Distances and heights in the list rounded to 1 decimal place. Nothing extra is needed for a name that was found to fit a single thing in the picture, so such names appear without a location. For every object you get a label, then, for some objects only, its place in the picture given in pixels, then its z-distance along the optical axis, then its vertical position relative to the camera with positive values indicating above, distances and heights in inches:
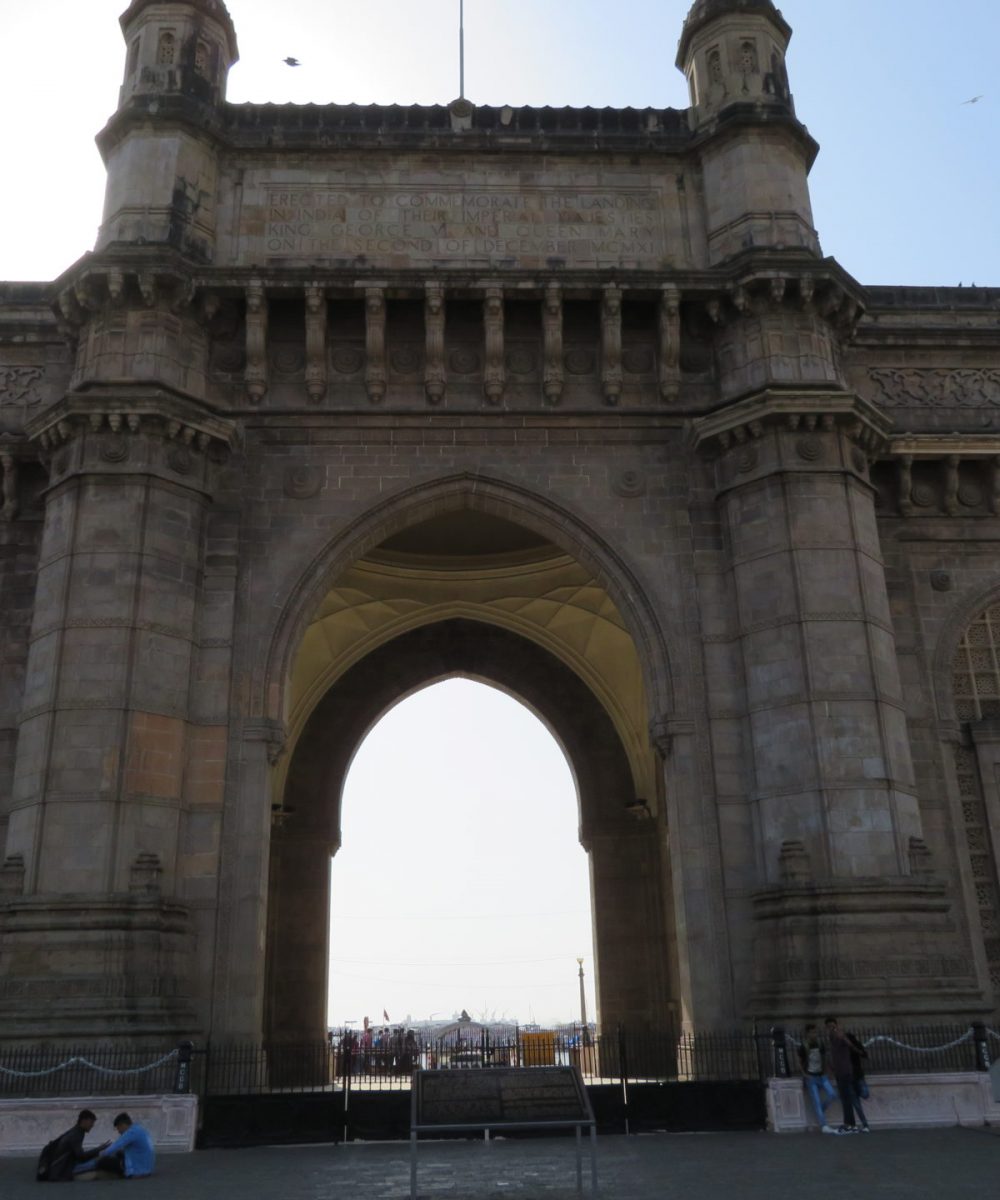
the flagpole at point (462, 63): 853.8 +697.2
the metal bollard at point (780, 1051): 511.8 -19.5
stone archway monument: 580.1 +307.5
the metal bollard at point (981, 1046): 515.5 -20.0
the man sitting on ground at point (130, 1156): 413.1 -45.5
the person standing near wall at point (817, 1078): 496.1 -30.7
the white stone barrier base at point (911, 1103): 502.3 -42.5
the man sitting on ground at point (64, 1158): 411.2 -45.3
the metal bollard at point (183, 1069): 490.0 -18.8
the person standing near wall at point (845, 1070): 484.7 -26.9
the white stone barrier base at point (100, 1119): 470.9 -37.3
